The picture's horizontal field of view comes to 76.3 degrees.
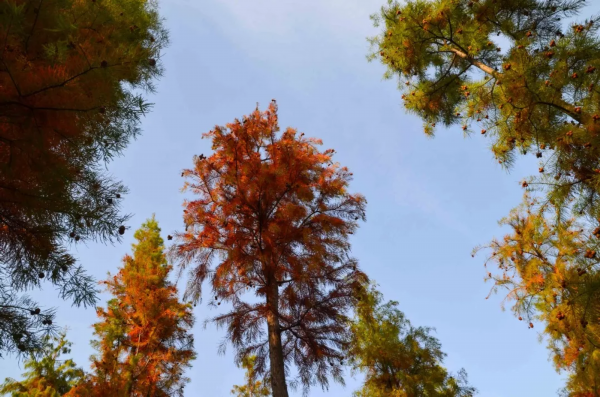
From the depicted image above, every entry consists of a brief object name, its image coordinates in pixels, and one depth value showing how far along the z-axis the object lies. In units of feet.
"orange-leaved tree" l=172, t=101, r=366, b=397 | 25.31
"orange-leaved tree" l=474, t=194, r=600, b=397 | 14.14
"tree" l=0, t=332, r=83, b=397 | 38.17
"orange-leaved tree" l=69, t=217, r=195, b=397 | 37.22
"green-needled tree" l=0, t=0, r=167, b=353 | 9.53
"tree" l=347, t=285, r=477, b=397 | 33.37
